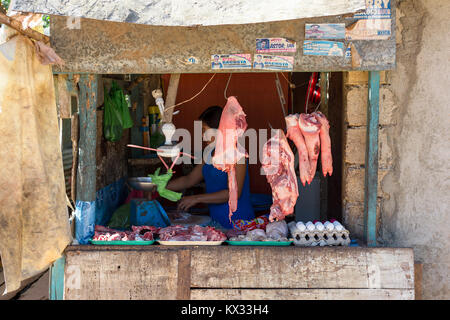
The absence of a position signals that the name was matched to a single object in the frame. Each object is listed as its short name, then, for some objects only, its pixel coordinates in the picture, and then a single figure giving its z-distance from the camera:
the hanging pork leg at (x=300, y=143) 3.78
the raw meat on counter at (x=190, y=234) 3.74
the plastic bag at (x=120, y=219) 4.40
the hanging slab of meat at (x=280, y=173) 3.76
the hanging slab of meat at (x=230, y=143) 3.89
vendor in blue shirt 4.39
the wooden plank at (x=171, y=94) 3.96
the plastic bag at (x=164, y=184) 4.14
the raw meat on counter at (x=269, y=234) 3.74
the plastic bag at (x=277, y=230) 3.78
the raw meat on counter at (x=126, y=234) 3.73
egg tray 3.63
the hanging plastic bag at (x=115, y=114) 4.54
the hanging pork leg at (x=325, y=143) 3.77
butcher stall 3.37
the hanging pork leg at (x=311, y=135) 3.73
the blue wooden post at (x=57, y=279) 3.67
